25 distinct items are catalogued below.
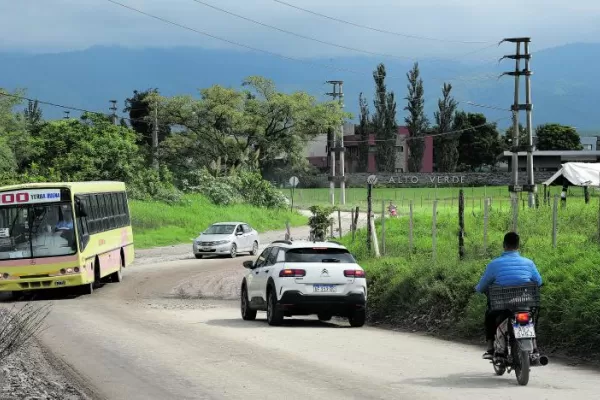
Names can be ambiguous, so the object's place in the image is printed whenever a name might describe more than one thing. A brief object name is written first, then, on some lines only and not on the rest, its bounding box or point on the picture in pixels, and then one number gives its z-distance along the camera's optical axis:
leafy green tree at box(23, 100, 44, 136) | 143.24
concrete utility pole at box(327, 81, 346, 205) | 91.64
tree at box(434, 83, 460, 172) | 127.88
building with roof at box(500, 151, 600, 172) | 137.00
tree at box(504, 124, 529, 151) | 143.77
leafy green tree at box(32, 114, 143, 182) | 66.81
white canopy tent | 54.53
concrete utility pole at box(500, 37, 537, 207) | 64.25
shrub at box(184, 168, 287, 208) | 76.06
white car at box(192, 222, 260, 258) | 47.47
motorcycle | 11.73
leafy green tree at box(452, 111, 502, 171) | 142.62
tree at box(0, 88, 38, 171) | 77.50
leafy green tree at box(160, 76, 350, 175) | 95.25
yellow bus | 29.83
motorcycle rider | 12.33
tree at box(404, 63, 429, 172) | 132.88
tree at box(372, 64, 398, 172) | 126.94
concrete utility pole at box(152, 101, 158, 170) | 83.40
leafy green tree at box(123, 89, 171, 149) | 113.56
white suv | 20.23
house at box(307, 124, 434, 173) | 140.62
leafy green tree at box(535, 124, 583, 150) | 159.25
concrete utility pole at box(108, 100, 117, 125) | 91.14
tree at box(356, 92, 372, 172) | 139.62
